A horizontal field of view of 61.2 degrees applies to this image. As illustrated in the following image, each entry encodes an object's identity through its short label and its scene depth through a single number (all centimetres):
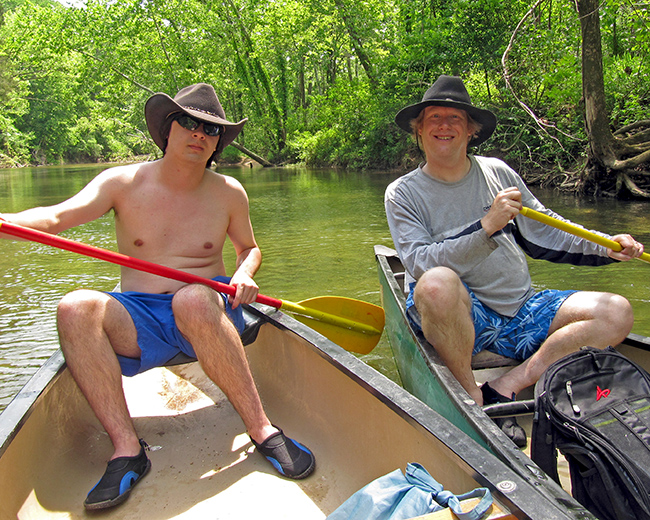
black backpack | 148
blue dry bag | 126
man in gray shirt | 220
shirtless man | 193
